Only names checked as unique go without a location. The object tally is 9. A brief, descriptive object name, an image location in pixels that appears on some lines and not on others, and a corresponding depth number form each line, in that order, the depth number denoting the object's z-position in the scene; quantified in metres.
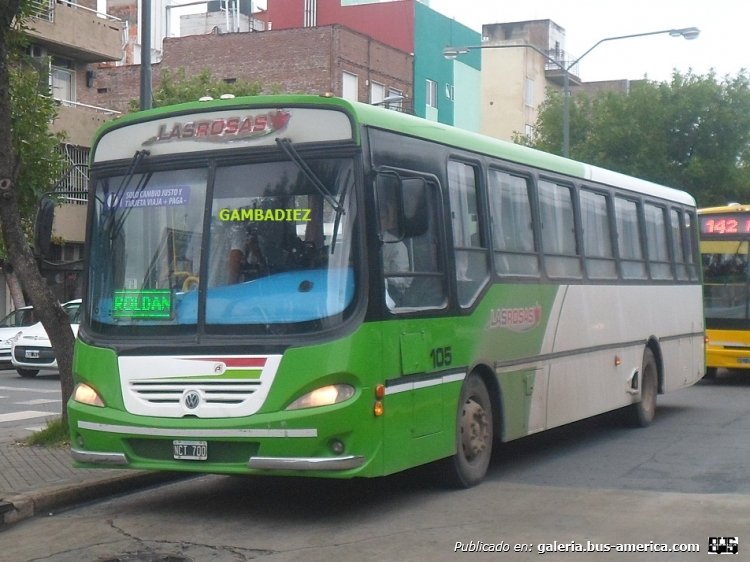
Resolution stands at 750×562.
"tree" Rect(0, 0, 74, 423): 11.62
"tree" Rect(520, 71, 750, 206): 36.38
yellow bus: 20.05
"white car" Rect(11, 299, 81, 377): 23.94
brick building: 44.84
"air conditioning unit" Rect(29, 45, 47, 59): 35.46
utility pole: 14.34
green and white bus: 8.33
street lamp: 26.72
